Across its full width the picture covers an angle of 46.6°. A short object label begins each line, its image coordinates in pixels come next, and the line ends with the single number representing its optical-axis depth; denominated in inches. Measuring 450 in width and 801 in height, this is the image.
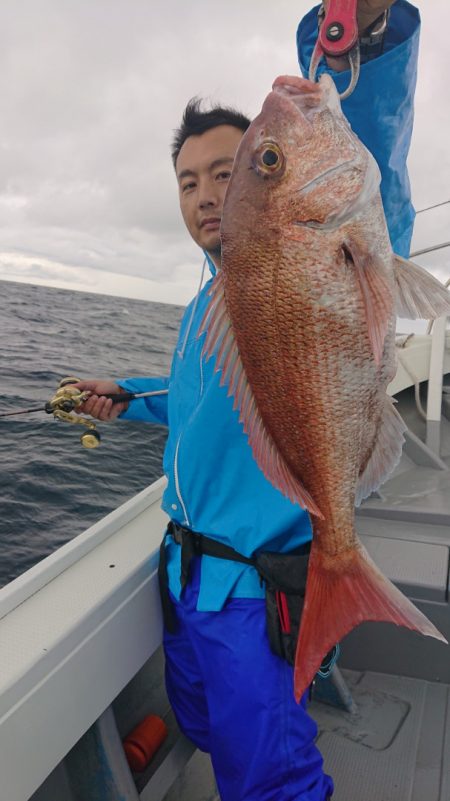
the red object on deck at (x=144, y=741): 82.3
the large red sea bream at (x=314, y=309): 45.9
